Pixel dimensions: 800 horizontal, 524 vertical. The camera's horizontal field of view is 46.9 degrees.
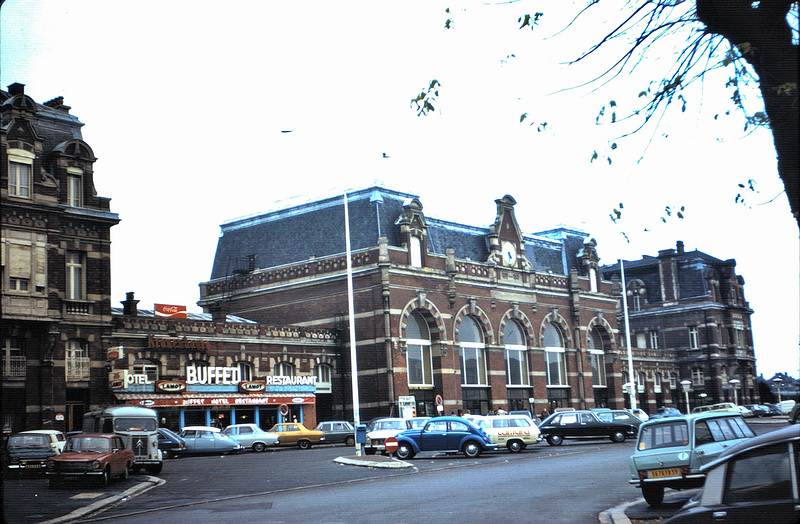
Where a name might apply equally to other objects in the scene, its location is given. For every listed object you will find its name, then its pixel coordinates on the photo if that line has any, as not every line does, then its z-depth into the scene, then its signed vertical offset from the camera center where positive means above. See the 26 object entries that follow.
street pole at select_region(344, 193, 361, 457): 40.45 +2.38
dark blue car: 34.16 -1.49
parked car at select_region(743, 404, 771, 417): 74.62 -2.38
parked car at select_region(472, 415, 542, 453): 37.06 -1.47
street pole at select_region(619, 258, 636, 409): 65.30 +1.44
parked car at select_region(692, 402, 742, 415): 60.11 -1.54
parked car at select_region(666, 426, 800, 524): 7.73 -0.88
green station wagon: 16.25 -1.12
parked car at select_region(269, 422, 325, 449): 46.88 -1.44
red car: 24.38 -1.12
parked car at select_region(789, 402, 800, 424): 33.08 -1.31
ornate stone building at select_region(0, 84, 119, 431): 38.75 +6.56
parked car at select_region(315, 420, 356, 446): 49.12 -1.42
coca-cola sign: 49.19 +5.41
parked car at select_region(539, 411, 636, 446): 41.91 -1.69
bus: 30.23 -0.41
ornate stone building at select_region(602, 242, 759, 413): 87.69 +5.63
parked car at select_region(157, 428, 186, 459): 41.03 -1.34
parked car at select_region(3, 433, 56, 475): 29.92 -1.03
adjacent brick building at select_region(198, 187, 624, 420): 56.31 +6.64
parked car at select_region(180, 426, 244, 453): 42.19 -1.32
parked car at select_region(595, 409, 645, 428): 42.28 -1.27
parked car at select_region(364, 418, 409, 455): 38.97 -1.25
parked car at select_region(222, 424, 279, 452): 44.75 -1.33
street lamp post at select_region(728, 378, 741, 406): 85.50 -0.15
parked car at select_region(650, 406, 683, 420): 64.66 -1.70
